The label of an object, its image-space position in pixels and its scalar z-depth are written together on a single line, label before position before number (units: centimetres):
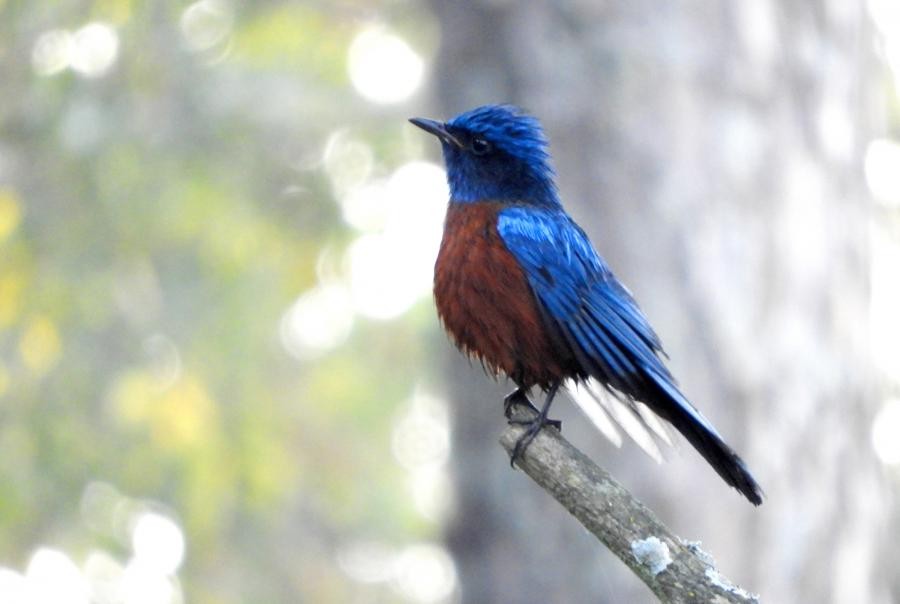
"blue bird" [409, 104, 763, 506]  997
